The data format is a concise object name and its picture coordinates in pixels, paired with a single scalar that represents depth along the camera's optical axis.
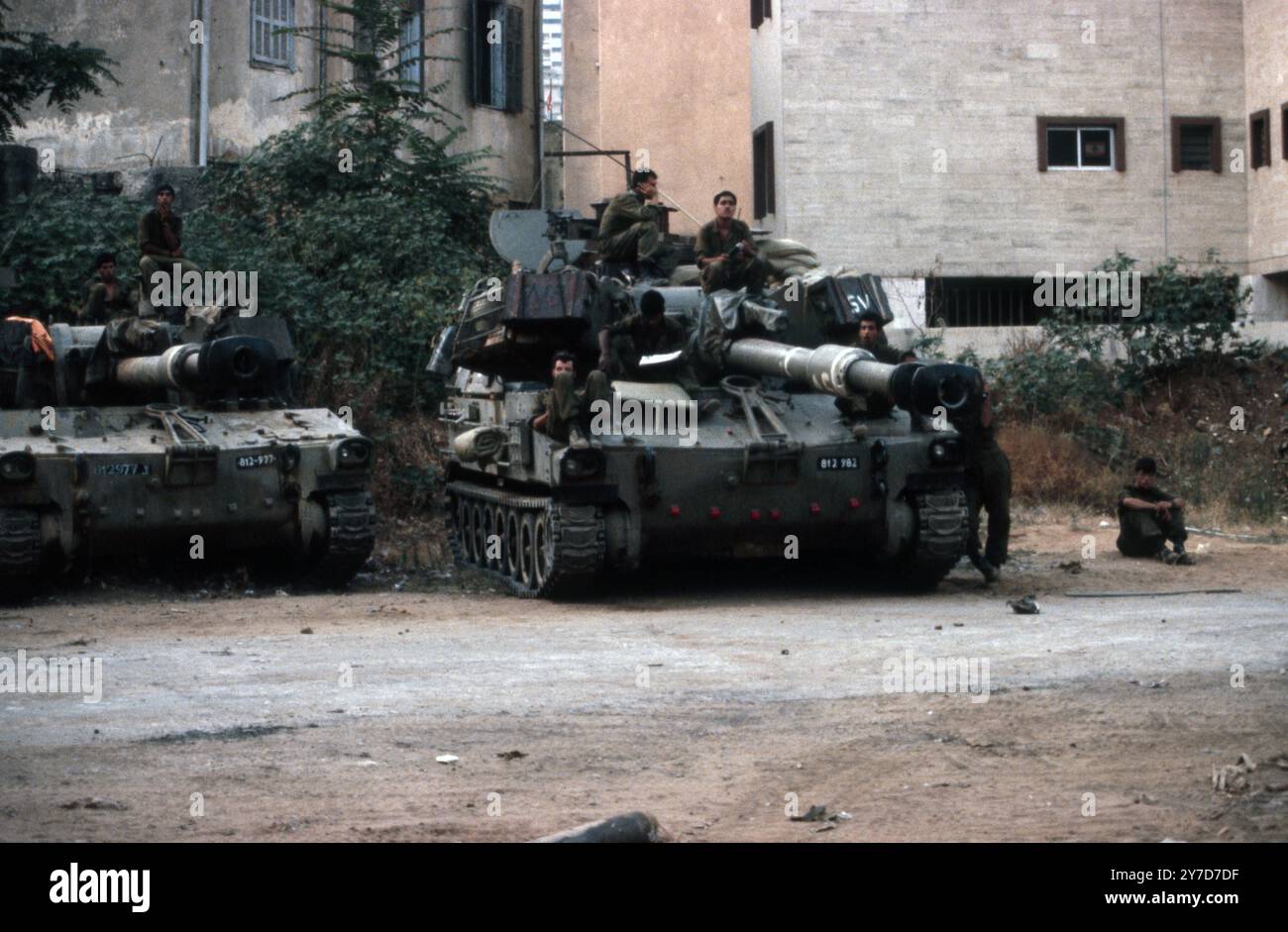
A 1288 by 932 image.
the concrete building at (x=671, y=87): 30.92
